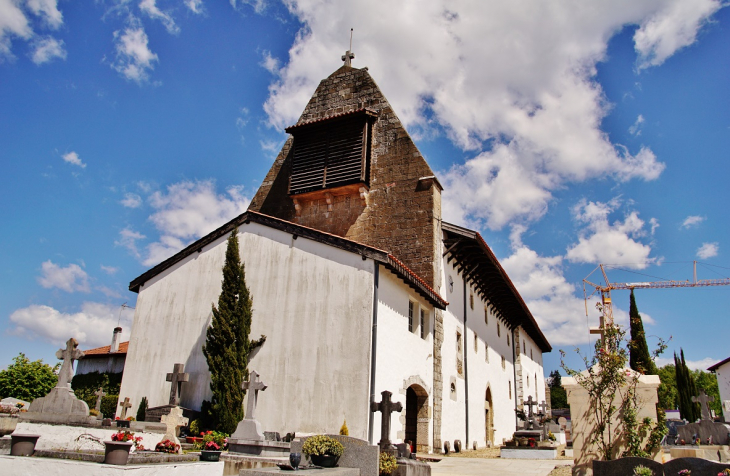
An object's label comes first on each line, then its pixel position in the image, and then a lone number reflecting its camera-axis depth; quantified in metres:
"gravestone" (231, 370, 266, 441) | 11.01
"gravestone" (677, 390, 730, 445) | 14.64
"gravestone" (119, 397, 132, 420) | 15.61
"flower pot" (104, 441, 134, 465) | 5.75
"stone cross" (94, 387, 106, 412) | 17.30
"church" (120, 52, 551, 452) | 13.49
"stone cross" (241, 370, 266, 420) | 11.92
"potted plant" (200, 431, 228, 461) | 7.43
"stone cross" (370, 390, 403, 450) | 10.76
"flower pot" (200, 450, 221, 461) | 7.41
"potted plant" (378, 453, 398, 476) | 9.41
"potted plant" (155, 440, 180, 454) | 7.27
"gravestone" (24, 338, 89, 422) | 9.39
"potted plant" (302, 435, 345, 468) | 8.72
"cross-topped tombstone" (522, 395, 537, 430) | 20.42
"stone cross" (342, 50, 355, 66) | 22.47
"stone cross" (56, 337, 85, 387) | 10.52
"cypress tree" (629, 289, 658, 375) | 38.50
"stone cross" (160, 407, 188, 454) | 12.94
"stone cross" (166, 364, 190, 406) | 14.54
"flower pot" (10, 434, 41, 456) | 6.23
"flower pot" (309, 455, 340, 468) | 8.70
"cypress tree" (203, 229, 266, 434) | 13.62
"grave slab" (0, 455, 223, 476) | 5.37
